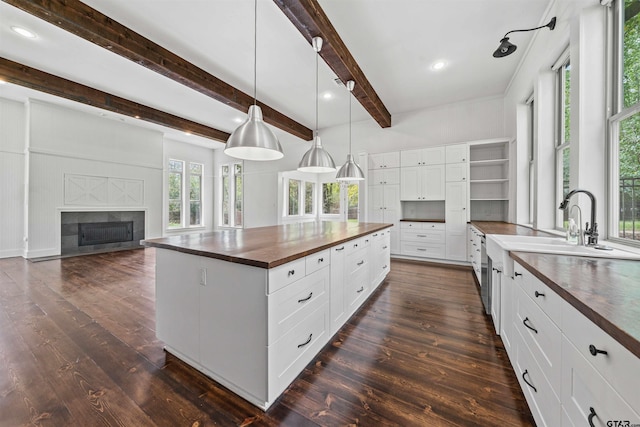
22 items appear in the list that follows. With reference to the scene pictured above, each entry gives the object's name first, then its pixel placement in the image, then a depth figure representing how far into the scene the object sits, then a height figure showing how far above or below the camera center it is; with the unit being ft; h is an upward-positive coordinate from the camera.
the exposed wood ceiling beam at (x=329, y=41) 7.39 +6.29
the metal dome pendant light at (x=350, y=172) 12.00 +2.06
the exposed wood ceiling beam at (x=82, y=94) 12.07 +6.83
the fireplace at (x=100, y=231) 18.16 -1.57
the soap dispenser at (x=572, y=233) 6.26 -0.47
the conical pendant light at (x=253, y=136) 6.39 +2.04
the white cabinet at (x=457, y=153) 15.17 +3.85
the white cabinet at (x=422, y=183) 15.98 +2.11
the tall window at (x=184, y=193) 25.48 +2.07
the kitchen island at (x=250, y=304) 4.61 -2.01
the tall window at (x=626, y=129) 5.49 +2.03
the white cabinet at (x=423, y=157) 15.92 +3.86
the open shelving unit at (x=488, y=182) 15.18 +2.06
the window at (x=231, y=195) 28.30 +2.06
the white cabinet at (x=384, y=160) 17.40 +3.92
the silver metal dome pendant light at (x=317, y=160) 10.30 +2.26
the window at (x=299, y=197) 24.66 +1.71
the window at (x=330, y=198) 24.63 +1.57
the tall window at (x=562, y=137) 8.89 +2.95
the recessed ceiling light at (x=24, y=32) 9.63 +7.20
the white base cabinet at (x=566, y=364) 2.10 -1.73
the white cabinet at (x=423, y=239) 15.84 -1.69
